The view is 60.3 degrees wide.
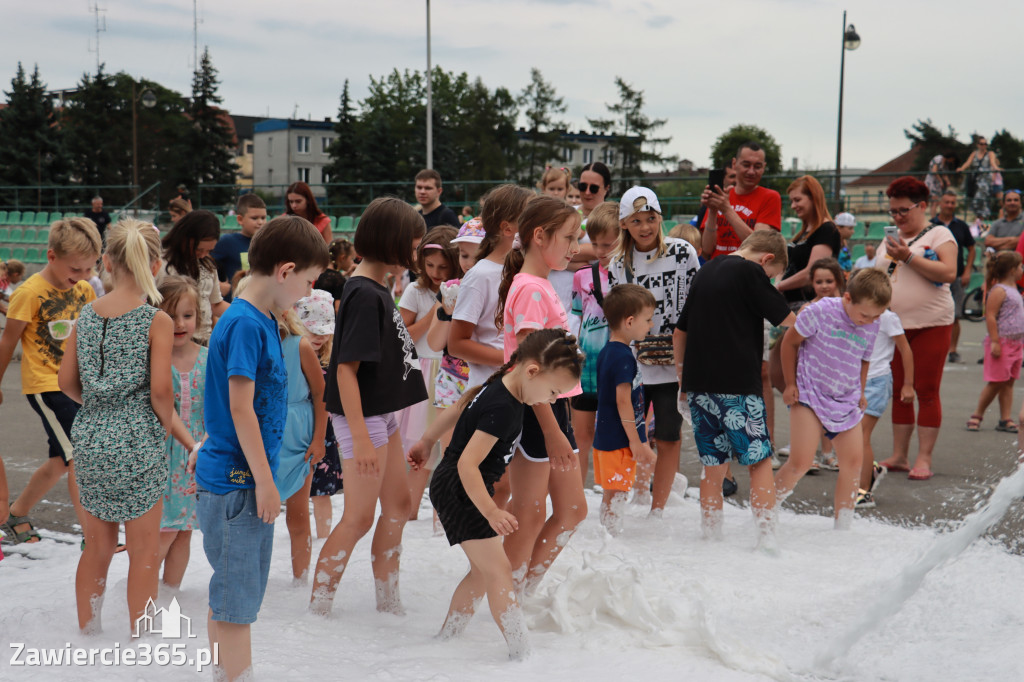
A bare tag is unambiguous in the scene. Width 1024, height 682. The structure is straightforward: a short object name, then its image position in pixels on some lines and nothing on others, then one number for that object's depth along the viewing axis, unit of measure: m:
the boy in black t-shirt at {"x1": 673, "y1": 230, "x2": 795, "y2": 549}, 4.84
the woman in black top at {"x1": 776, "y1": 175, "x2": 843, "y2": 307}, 6.45
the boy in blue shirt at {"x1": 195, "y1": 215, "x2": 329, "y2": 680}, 2.85
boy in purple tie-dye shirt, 5.12
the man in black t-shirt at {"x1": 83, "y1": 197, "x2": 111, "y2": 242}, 21.27
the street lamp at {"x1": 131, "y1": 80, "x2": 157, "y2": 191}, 38.80
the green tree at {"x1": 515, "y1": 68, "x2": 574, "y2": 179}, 63.41
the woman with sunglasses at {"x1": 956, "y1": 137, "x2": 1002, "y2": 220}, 16.97
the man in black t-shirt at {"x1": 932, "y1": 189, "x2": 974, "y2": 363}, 10.09
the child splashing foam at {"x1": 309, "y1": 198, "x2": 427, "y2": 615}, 3.53
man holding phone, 6.41
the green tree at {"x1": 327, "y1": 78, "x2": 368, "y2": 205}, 60.38
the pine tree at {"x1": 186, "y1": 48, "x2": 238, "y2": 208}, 62.19
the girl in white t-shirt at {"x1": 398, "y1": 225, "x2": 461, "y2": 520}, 5.07
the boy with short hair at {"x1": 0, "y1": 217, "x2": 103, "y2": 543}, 4.46
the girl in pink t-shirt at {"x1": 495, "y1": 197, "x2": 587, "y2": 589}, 3.68
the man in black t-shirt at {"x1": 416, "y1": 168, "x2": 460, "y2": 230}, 7.31
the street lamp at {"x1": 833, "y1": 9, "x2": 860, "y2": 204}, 25.92
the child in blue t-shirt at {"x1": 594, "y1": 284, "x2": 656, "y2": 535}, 4.82
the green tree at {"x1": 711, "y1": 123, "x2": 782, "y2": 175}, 70.06
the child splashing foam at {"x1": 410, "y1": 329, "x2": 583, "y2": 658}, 3.26
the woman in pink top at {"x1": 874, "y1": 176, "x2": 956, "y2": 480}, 6.55
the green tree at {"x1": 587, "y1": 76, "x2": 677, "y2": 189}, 63.16
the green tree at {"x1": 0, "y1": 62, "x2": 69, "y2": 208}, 49.59
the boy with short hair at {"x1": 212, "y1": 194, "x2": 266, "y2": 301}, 7.12
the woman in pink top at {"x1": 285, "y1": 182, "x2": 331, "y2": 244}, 7.75
